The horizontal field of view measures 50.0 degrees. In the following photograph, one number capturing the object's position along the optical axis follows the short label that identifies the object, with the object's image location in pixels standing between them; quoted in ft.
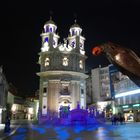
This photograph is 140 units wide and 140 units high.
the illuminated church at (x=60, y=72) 141.84
